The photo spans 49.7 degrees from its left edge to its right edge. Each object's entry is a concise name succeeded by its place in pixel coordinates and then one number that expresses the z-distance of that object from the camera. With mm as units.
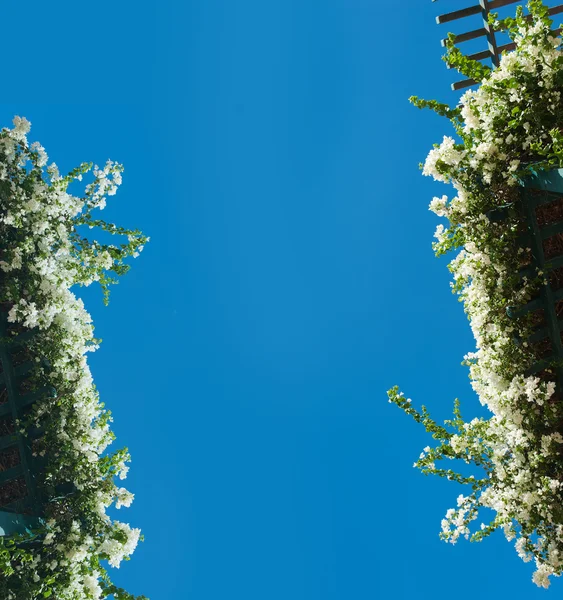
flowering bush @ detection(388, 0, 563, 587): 3613
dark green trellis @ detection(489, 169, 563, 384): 3830
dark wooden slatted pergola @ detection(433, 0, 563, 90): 5406
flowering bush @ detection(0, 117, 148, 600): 4422
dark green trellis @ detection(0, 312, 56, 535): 4543
